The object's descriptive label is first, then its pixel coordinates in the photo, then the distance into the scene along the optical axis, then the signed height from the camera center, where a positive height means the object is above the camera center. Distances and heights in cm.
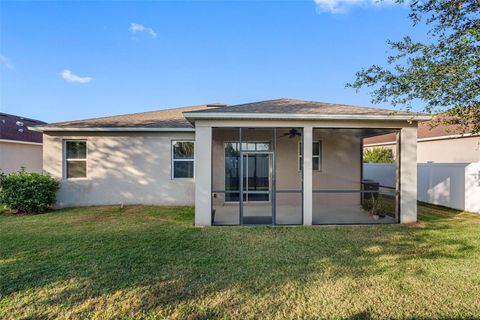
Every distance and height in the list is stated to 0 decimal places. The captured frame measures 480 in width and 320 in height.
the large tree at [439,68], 399 +160
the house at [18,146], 1351 +76
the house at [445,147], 1282 +75
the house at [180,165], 1025 -18
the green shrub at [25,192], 886 -110
